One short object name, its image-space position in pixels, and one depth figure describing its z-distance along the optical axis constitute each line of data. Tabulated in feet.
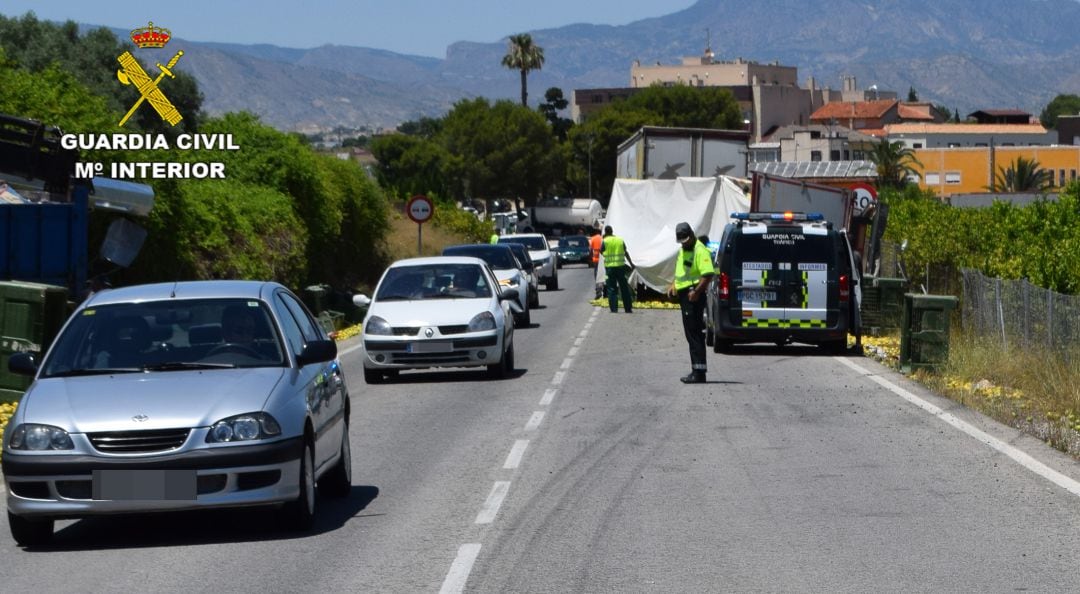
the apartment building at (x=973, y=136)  536.42
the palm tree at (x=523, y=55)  469.98
